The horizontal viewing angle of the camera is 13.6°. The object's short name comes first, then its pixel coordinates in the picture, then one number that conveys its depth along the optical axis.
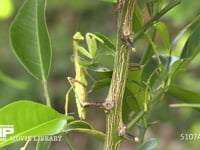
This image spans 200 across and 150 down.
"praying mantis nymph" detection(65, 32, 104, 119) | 0.71
